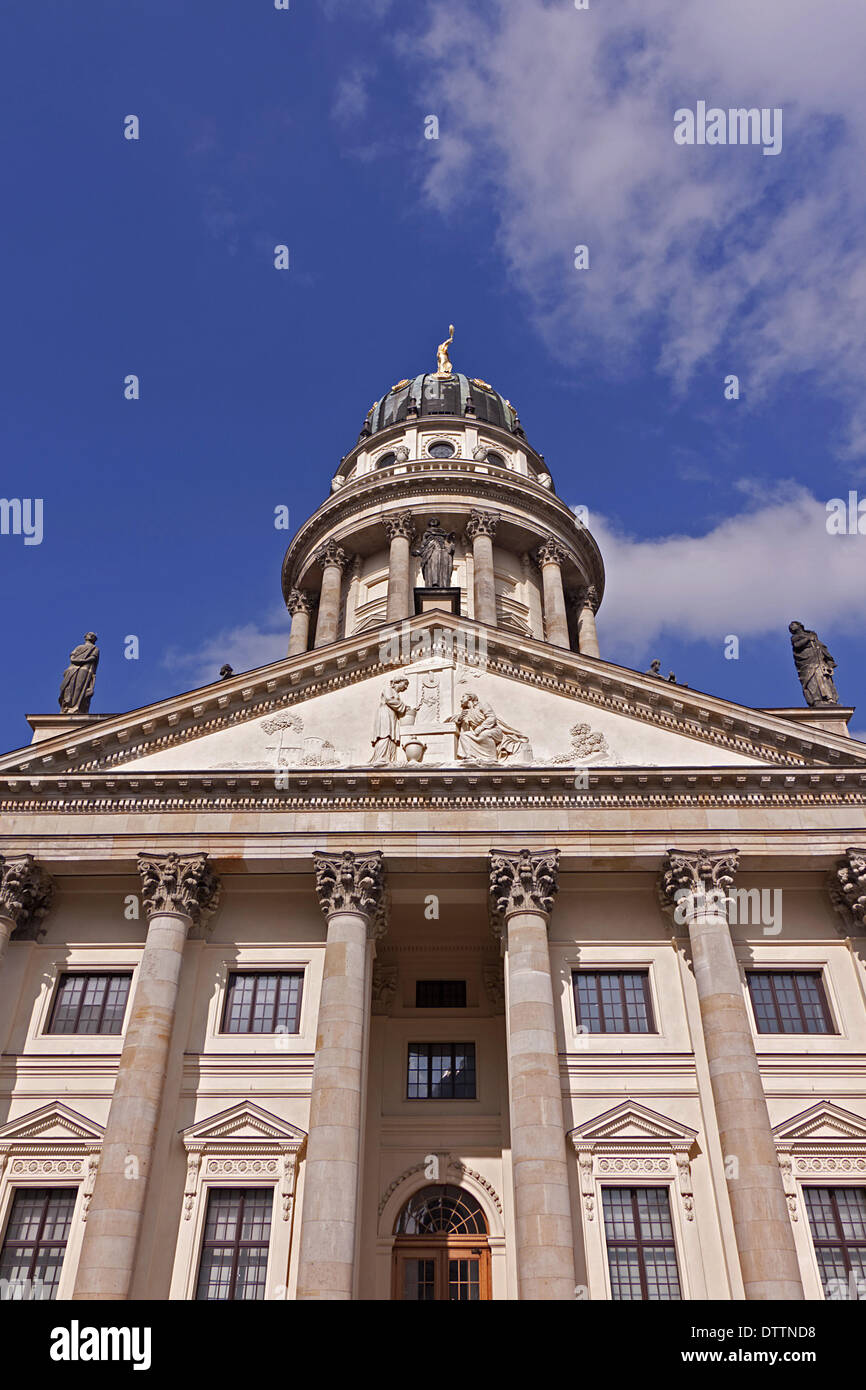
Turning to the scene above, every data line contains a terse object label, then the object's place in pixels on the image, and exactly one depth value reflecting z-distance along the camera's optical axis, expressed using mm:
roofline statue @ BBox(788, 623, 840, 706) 29125
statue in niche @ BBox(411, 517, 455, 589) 31109
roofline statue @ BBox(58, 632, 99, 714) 29578
